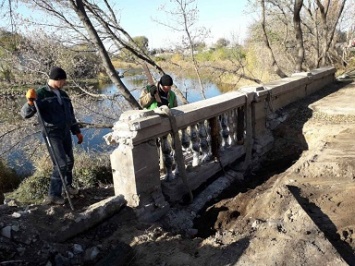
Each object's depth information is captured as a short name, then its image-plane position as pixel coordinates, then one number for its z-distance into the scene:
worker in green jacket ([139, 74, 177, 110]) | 5.20
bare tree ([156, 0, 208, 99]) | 13.42
